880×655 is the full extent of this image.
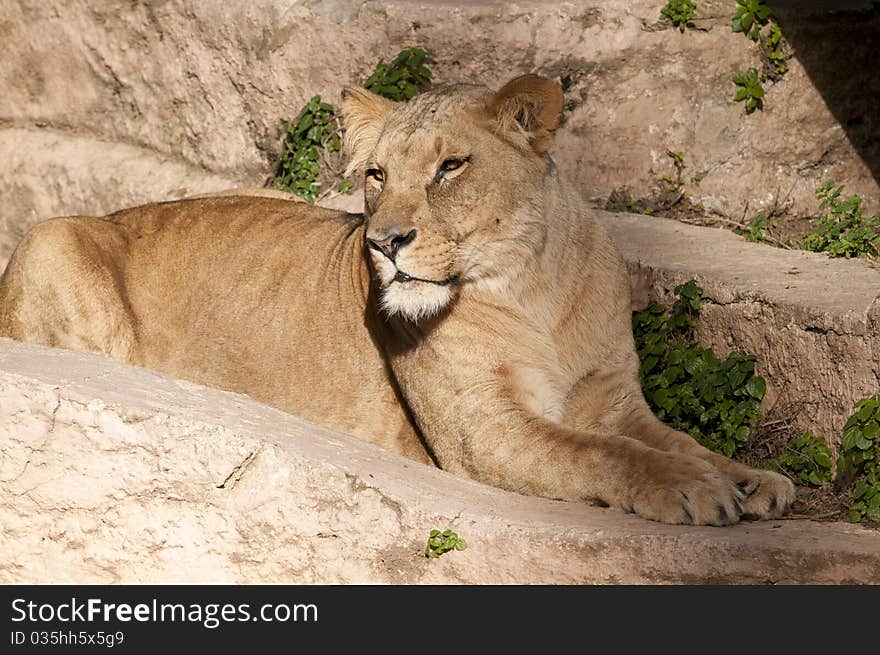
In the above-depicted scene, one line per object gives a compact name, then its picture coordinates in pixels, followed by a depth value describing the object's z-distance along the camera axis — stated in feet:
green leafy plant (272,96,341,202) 55.21
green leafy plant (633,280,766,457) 36.24
